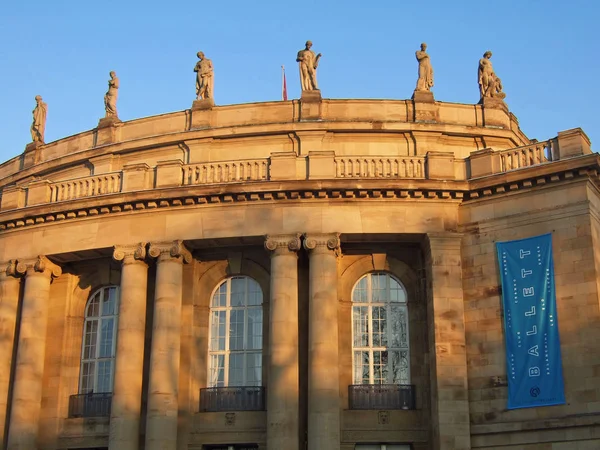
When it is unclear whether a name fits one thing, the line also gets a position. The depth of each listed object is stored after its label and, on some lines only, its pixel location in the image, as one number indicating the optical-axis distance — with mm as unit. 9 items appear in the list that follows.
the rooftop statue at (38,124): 40188
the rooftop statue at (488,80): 35906
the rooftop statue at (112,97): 38094
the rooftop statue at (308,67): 35312
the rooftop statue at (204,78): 36250
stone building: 27031
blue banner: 26031
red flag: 42344
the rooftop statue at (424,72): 35500
